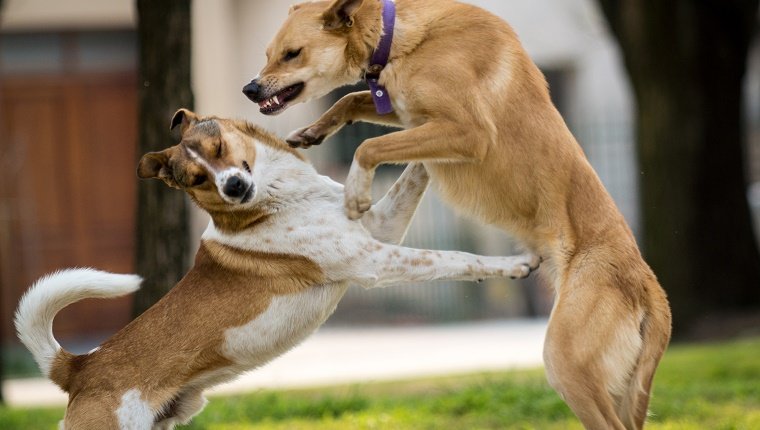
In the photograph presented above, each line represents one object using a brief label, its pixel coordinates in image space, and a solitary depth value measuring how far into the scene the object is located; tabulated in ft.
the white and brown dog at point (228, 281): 32.17
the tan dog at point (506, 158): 29.73
